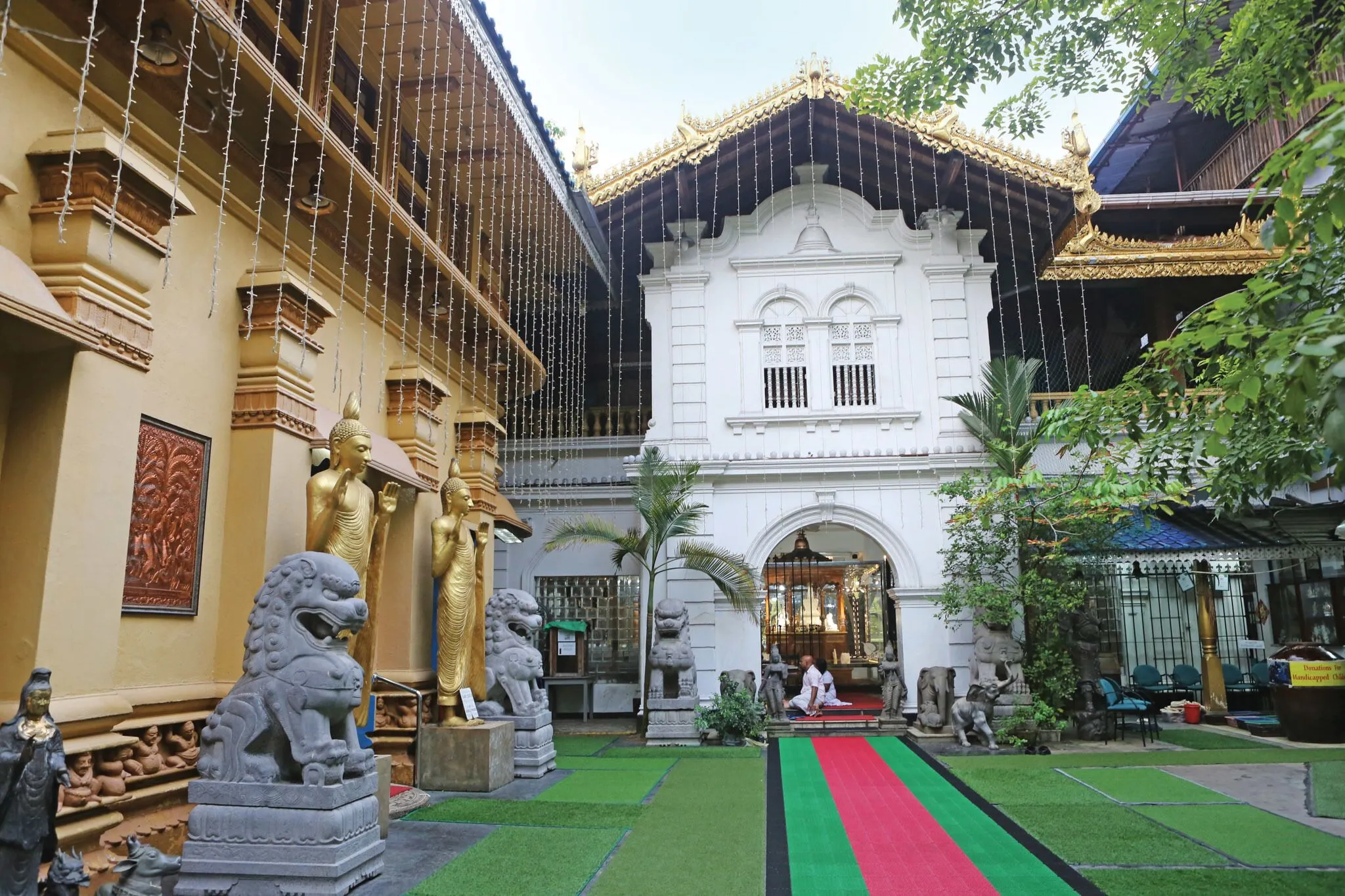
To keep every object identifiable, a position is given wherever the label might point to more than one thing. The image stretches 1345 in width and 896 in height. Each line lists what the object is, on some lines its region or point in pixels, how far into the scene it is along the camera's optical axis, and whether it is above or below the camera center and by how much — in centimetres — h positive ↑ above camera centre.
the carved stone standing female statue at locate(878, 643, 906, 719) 1107 -88
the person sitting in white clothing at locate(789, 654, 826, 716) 1291 -111
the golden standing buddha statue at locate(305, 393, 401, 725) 545 +73
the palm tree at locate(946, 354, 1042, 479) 1055 +253
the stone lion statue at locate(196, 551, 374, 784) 429 -33
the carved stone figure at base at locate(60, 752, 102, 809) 388 -72
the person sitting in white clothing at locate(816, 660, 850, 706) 1325 -113
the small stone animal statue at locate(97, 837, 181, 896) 347 -97
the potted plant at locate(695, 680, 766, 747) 982 -110
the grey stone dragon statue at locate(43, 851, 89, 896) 333 -95
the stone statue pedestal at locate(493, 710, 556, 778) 764 -111
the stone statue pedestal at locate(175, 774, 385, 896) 416 -103
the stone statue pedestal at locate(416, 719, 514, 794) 696 -108
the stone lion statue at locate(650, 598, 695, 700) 998 -38
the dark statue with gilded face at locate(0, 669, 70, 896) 322 -59
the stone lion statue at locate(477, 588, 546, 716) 789 -35
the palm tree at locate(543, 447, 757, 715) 1079 +99
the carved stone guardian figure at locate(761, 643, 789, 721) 1102 -86
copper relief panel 472 +55
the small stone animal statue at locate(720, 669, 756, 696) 1041 -71
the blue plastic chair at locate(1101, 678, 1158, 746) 1009 -105
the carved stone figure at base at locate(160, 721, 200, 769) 474 -68
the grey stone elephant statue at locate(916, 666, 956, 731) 1032 -94
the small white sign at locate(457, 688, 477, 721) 737 -69
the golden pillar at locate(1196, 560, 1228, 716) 1189 -43
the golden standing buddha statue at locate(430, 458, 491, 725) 736 +22
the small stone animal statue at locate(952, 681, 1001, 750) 946 -99
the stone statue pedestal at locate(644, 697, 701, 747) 984 -117
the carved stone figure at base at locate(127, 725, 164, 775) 444 -68
